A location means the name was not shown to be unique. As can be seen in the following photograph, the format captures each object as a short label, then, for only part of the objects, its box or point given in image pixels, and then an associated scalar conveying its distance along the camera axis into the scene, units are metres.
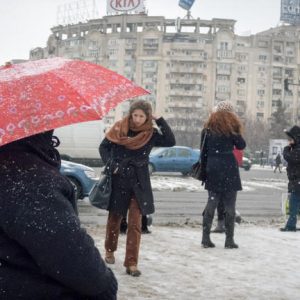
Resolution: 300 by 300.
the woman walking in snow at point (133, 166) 5.38
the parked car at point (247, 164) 42.19
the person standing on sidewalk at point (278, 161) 40.84
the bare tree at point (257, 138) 84.56
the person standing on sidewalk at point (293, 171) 8.66
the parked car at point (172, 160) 26.28
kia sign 91.44
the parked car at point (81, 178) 12.30
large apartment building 102.56
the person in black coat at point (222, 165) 6.78
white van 26.98
